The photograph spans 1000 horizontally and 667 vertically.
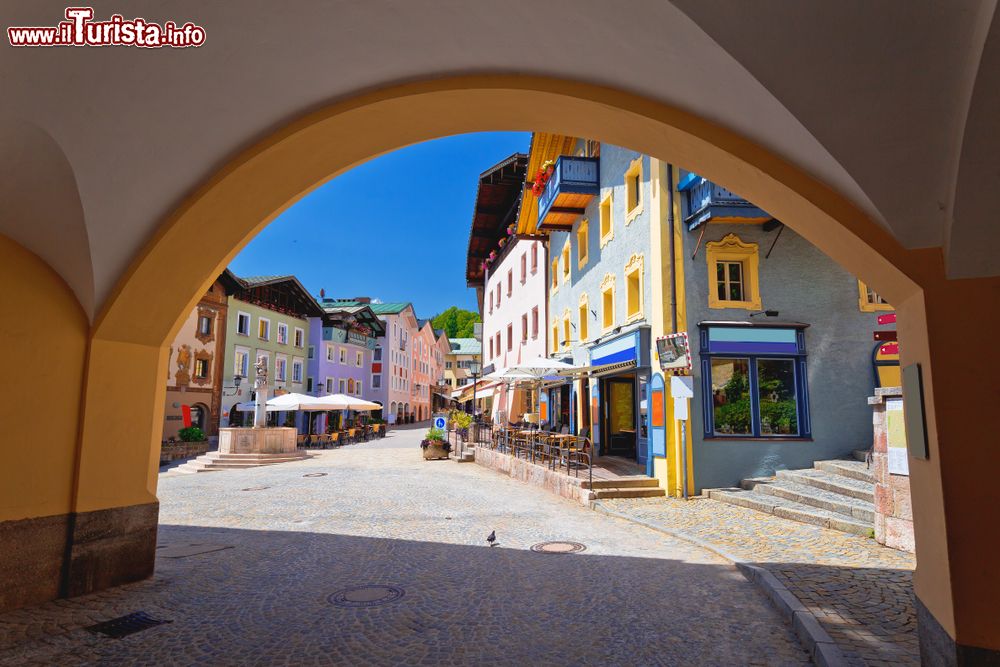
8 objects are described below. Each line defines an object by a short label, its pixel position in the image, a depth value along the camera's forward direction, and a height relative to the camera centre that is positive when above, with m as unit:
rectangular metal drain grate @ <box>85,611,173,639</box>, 4.56 -1.83
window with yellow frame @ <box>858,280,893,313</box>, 11.94 +2.20
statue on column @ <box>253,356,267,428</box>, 22.91 +0.21
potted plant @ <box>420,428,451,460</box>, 22.05 -1.58
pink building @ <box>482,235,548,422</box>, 23.73 +4.48
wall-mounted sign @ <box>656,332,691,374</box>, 11.84 +1.12
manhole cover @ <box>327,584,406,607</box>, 5.27 -1.84
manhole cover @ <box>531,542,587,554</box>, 7.41 -1.89
